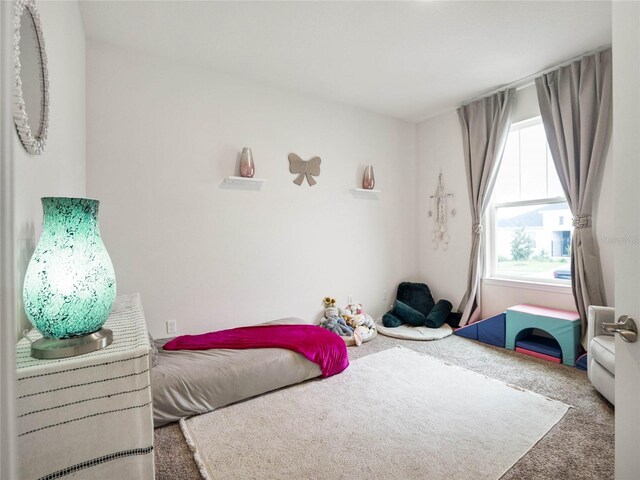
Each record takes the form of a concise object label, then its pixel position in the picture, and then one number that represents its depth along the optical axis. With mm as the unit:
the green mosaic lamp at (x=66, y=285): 890
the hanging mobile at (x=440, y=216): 4211
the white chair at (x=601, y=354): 2074
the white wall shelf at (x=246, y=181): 3121
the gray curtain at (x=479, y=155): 3541
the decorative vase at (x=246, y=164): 3145
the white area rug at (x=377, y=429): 1606
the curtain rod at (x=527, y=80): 2796
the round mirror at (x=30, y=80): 957
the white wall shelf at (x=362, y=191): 3966
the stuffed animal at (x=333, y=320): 3459
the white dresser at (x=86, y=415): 803
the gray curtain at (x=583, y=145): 2762
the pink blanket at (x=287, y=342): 2512
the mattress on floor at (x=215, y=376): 2010
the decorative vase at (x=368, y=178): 4004
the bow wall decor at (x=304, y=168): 3523
